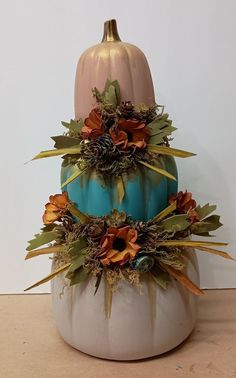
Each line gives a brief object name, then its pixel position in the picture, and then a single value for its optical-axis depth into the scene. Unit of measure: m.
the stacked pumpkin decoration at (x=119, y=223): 0.65
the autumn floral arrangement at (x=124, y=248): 0.65
